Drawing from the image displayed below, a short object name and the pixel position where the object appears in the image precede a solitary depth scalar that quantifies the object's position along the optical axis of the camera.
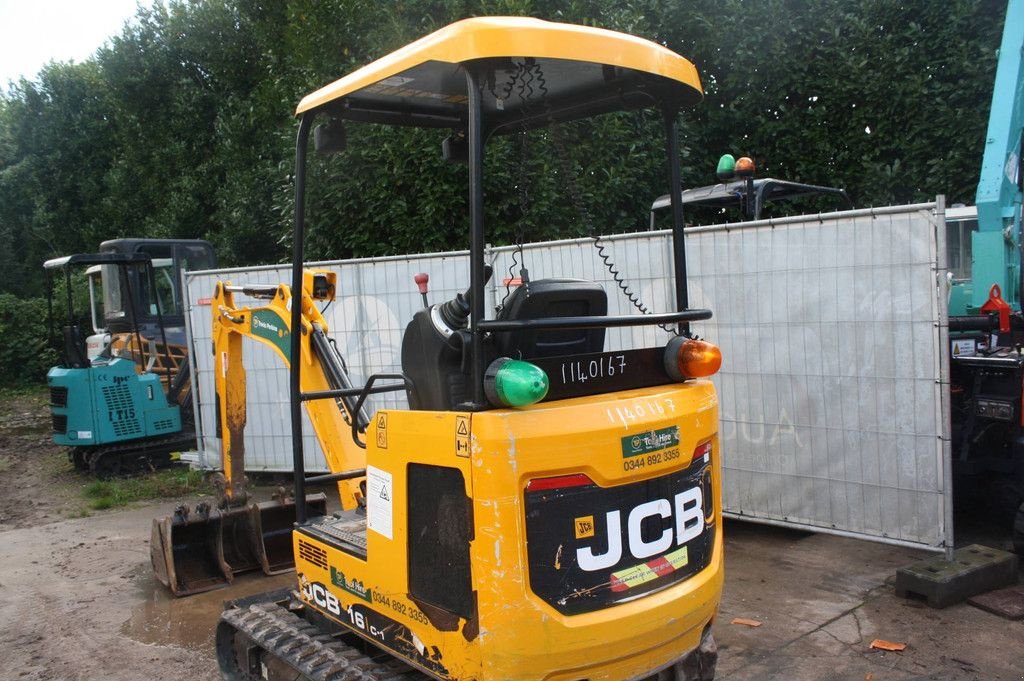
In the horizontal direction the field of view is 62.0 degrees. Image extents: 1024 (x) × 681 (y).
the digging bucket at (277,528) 6.28
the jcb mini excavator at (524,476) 2.73
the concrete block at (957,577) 4.92
